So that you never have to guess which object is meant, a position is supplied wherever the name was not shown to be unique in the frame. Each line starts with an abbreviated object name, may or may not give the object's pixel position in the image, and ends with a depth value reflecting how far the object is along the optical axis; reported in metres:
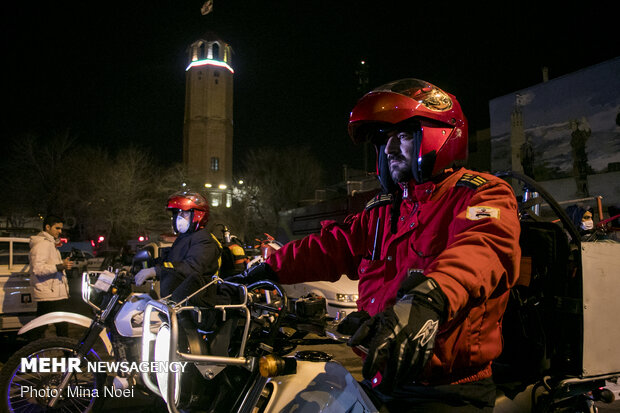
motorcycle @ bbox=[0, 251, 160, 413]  4.11
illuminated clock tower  75.88
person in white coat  6.44
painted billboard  22.84
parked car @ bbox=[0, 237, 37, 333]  6.96
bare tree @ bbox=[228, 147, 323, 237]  49.25
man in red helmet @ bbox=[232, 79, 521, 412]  1.34
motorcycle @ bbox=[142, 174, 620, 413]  1.99
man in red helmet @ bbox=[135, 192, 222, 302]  4.62
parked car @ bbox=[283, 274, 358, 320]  7.56
